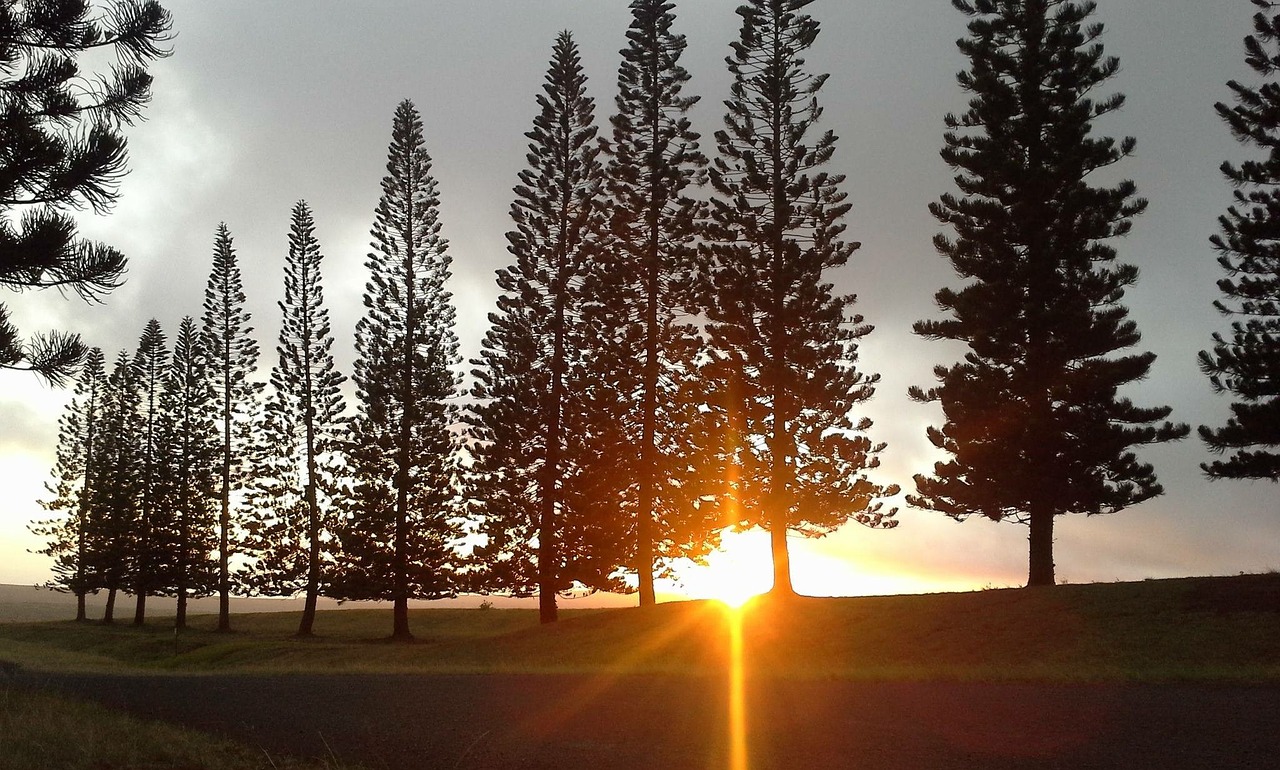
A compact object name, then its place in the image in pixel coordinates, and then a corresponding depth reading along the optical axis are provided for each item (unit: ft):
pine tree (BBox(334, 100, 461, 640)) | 128.36
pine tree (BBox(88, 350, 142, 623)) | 188.85
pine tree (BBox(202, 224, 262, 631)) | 151.94
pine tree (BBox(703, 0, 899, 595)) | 96.78
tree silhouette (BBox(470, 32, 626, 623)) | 111.65
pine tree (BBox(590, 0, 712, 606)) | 106.73
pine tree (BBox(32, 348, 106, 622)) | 203.10
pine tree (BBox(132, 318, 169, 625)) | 177.17
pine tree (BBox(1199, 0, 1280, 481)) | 76.84
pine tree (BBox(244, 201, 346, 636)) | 138.21
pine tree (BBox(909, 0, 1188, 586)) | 81.30
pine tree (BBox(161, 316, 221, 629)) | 160.15
